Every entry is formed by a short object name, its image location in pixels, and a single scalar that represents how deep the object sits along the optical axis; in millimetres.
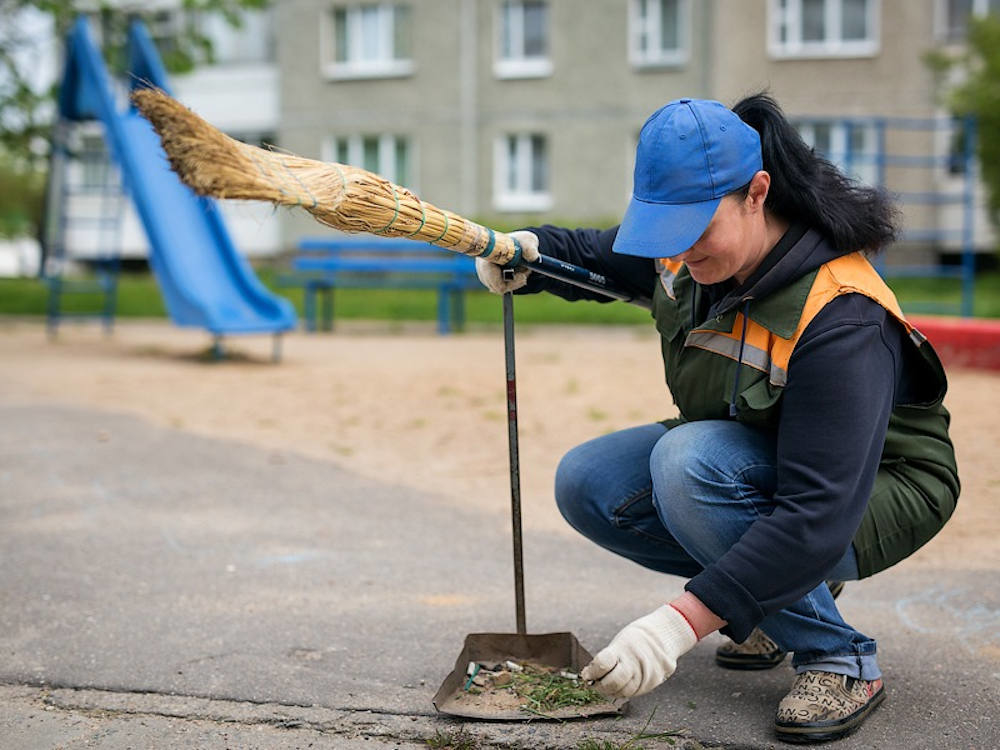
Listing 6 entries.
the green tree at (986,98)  17156
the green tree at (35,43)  11859
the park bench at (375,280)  11898
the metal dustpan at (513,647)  2748
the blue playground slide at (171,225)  9508
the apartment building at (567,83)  20406
